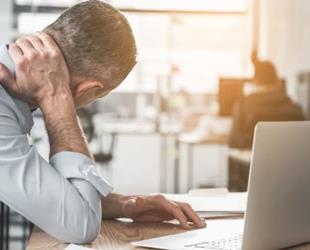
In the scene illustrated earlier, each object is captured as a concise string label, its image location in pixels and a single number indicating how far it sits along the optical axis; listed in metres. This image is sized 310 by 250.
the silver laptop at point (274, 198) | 1.59
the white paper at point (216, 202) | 2.19
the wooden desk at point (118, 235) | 1.77
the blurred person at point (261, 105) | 6.07
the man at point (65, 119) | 1.75
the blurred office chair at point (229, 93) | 6.27
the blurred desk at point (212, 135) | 6.40
